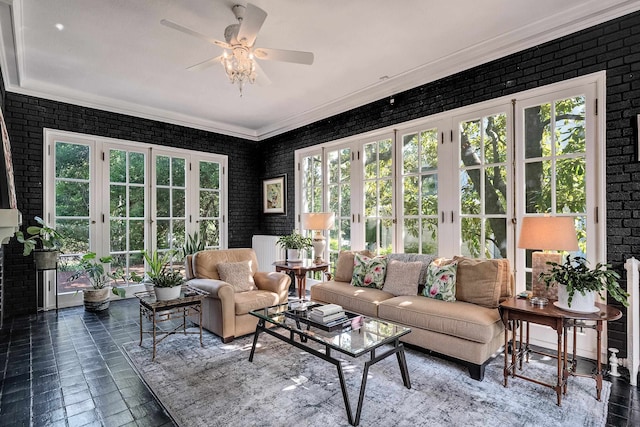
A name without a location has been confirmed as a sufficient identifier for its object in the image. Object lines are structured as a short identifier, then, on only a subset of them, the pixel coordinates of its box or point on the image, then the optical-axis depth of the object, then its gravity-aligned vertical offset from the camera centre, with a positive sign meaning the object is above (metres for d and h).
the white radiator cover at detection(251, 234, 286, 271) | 5.87 -0.71
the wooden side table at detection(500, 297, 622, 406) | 2.17 -0.76
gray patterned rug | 2.00 -1.26
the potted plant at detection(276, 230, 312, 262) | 4.68 -0.47
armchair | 3.21 -0.86
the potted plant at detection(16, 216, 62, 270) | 4.01 -0.40
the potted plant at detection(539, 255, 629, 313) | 2.18 -0.49
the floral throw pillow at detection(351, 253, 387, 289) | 3.63 -0.67
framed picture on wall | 5.99 +0.32
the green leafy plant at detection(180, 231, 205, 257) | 5.53 -0.55
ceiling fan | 2.48 +1.30
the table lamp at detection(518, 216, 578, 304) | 2.36 -0.20
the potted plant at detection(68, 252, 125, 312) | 4.32 -0.93
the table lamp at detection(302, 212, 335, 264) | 4.54 -0.18
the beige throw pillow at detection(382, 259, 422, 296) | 3.32 -0.69
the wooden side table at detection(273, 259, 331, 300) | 4.30 -0.75
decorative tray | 2.44 -0.84
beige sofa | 2.52 -0.86
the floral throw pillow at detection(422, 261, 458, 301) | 3.03 -0.66
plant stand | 4.17 -0.92
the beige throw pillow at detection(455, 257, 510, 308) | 2.85 -0.62
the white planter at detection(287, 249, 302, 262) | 4.68 -0.61
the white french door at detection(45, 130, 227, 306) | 4.52 +0.21
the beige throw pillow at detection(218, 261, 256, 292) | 3.64 -0.70
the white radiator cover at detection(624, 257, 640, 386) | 2.40 -0.80
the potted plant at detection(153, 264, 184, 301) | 2.97 -0.67
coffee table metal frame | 1.99 -0.86
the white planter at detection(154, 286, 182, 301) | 2.96 -0.73
